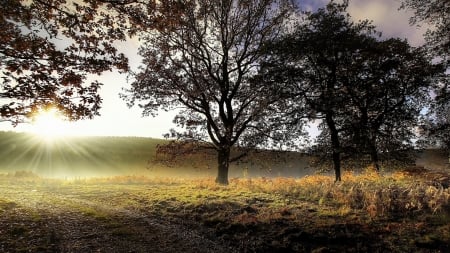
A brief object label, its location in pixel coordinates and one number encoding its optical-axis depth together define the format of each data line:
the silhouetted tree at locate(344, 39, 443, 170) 21.73
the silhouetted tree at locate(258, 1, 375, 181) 21.67
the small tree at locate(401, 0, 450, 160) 17.91
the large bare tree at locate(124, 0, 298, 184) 23.47
